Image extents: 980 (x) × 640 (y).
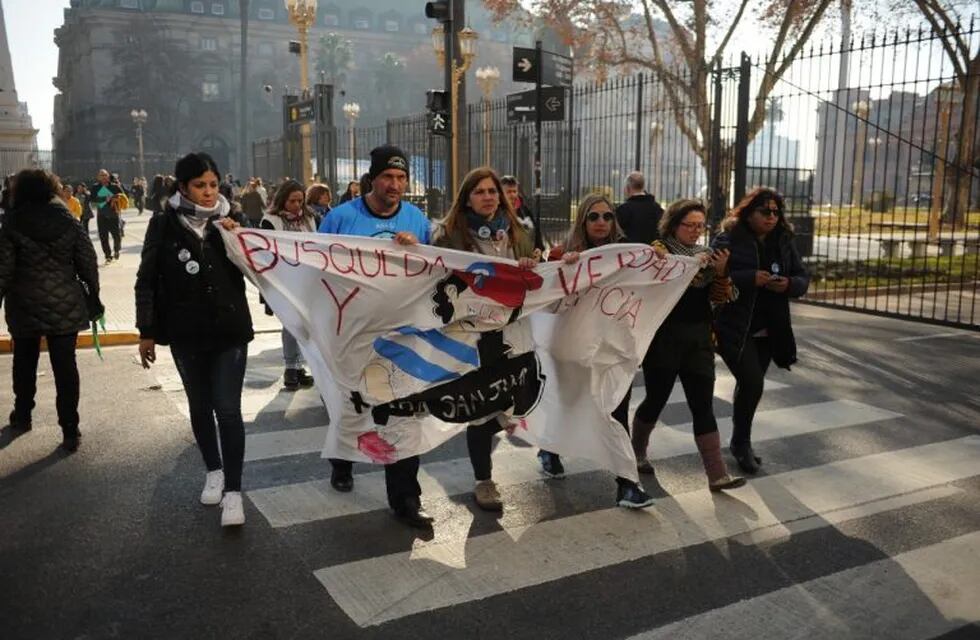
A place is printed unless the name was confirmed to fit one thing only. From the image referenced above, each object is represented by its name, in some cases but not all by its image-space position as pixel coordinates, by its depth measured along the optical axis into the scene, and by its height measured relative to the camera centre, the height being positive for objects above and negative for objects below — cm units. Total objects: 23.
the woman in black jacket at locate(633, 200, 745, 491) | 482 -86
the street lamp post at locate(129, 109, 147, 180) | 6094 +499
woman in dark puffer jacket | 564 -58
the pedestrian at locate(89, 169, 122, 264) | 1688 -55
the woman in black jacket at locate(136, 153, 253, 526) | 427 -57
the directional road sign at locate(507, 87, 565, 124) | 1198 +113
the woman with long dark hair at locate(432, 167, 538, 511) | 461 -29
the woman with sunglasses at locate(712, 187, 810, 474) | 508 -64
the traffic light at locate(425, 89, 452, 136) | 1284 +108
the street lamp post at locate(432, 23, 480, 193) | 1325 +221
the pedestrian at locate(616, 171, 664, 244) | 916 -33
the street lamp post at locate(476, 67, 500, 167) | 2952 +369
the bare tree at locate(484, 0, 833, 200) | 1950 +392
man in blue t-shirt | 442 -19
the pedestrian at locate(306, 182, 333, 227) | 888 -13
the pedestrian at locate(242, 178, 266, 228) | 1492 -29
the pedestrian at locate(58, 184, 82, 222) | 1510 -34
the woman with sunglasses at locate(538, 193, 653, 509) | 489 -26
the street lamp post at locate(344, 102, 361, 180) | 3988 +349
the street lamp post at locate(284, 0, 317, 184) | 2023 +389
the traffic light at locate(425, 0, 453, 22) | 1259 +252
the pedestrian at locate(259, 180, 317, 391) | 715 -29
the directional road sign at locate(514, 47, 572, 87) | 1178 +163
